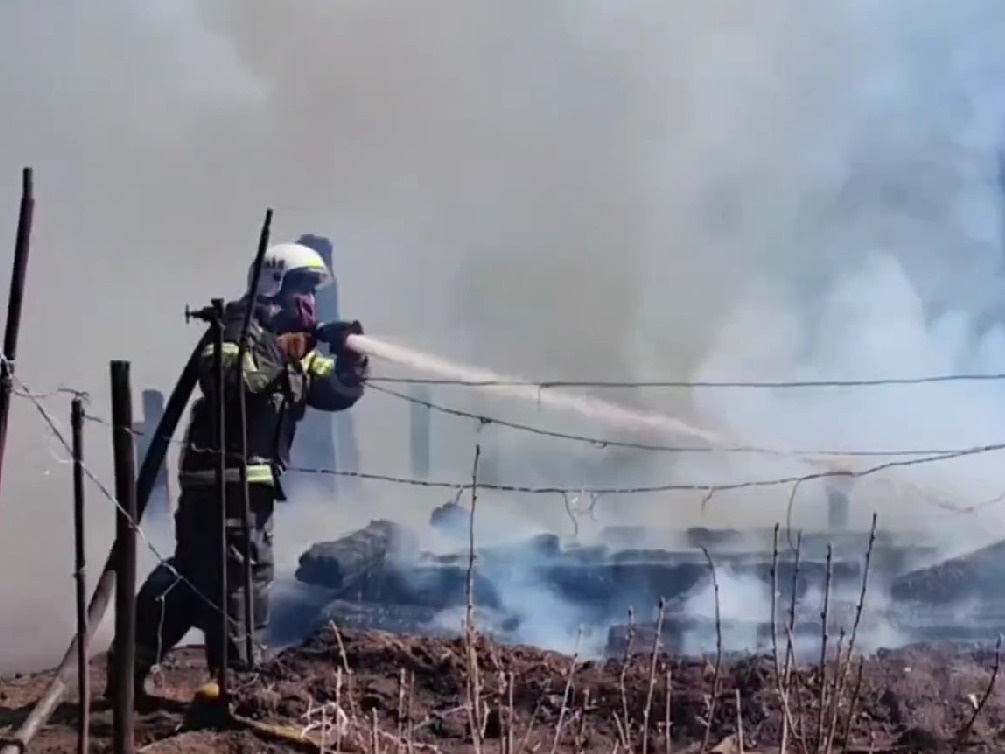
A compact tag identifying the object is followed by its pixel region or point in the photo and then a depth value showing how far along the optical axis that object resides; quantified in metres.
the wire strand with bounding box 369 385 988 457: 9.69
